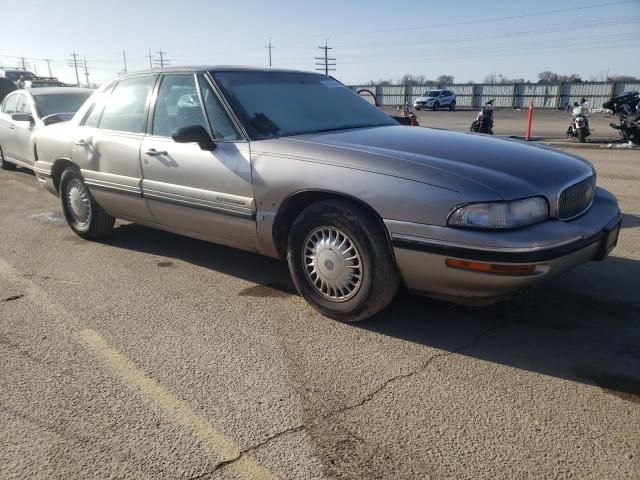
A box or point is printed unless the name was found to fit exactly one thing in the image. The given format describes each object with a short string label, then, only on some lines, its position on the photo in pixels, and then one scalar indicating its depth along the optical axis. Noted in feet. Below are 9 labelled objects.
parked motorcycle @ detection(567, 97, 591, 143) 47.73
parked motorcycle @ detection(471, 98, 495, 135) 47.88
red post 50.75
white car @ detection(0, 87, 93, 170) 28.55
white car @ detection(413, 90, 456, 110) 133.49
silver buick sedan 9.01
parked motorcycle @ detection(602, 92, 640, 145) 41.37
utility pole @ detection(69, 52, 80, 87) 314.51
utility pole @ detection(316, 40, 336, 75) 232.32
